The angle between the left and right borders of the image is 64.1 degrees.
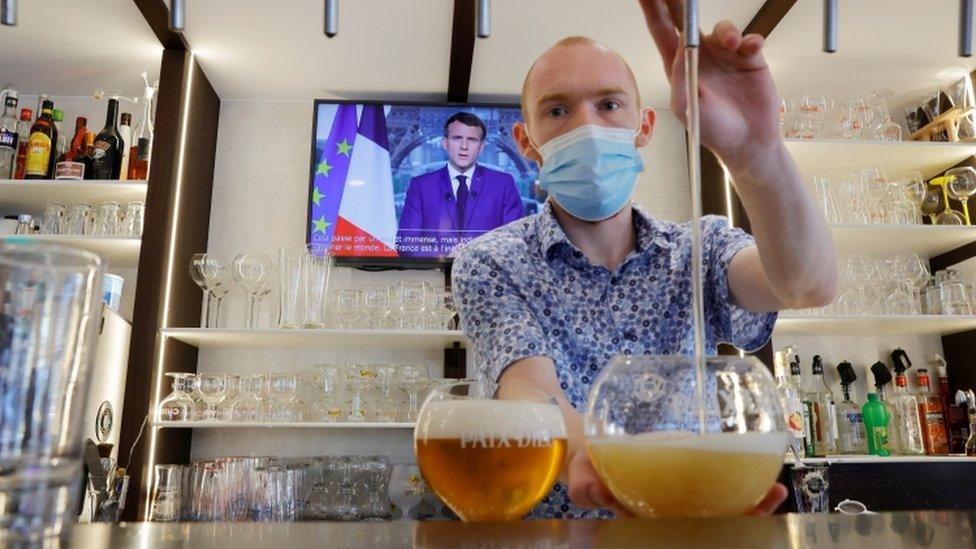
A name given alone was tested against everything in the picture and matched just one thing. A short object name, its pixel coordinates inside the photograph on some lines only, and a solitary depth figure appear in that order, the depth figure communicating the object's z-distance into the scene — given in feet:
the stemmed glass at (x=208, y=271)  9.79
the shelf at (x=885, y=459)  9.21
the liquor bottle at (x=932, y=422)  9.97
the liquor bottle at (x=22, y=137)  10.53
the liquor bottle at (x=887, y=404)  10.01
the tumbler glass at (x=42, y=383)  1.29
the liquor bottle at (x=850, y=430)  9.80
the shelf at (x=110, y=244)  9.89
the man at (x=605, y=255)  2.95
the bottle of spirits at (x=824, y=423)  9.68
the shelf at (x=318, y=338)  9.45
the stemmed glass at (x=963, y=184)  10.52
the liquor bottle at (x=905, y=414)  10.03
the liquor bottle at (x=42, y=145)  10.36
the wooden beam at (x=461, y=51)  9.25
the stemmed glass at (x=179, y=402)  9.19
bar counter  1.24
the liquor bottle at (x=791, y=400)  9.32
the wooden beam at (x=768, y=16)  9.22
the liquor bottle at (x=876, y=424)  9.70
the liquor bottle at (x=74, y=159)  10.23
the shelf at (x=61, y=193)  10.15
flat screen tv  10.76
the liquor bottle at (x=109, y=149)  10.37
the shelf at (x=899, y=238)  10.04
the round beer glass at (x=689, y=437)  1.64
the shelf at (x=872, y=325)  9.64
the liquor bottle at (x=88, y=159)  10.46
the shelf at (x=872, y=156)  10.31
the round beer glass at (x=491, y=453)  1.93
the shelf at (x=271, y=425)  9.13
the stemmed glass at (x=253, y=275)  9.86
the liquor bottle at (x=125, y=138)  10.44
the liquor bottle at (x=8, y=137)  10.42
